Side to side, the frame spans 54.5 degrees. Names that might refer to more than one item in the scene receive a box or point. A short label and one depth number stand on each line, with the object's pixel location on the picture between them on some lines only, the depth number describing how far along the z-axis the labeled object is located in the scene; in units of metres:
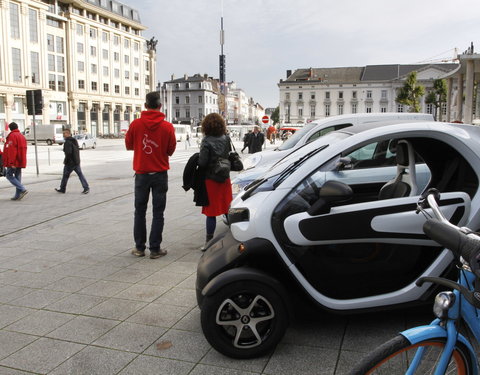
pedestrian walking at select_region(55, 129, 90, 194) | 12.75
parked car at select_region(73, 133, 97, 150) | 42.78
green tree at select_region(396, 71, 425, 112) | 70.94
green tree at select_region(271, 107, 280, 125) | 165.88
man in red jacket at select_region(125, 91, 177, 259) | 5.73
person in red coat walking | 11.49
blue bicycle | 1.91
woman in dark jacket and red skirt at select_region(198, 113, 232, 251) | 5.95
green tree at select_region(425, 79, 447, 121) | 70.62
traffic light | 16.78
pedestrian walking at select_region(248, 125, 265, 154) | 21.02
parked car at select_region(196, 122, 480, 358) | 3.23
